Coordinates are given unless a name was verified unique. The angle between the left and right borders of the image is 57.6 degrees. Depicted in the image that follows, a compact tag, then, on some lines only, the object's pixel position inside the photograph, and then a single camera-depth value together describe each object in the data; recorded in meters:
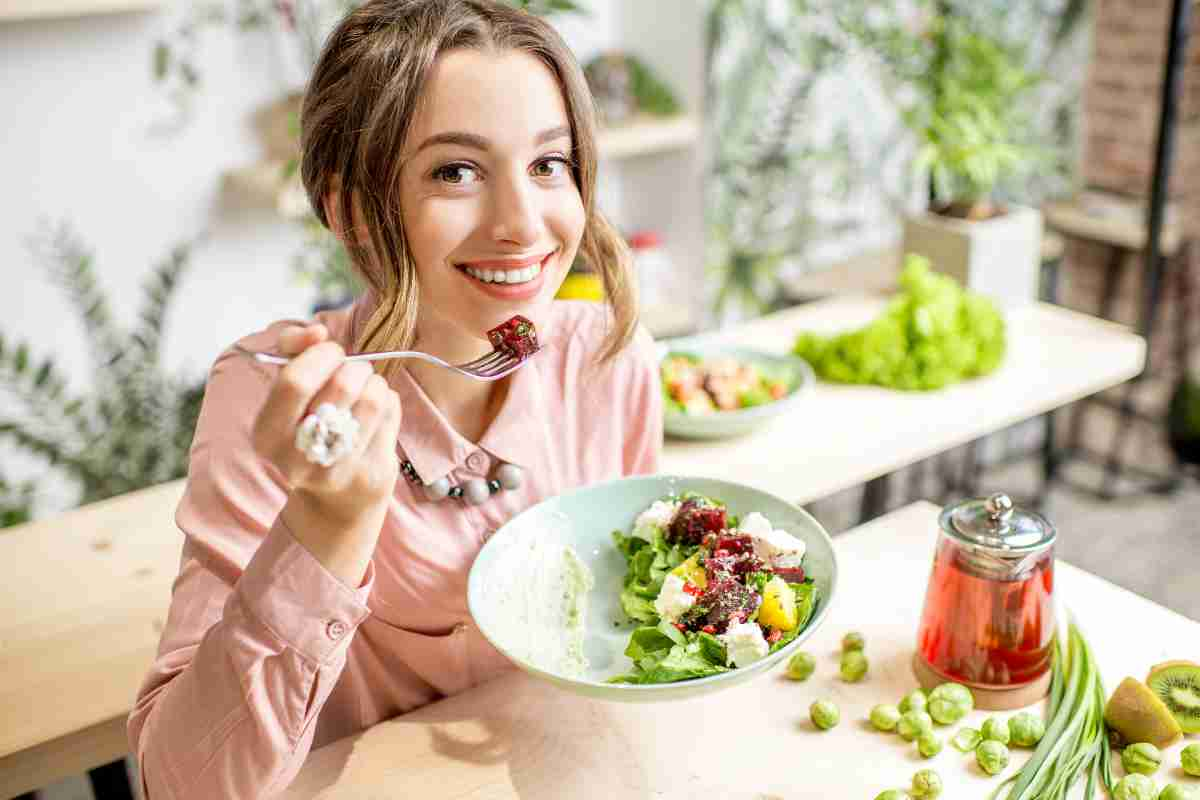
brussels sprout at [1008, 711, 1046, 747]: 1.08
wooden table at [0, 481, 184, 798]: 1.32
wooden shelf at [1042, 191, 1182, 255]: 3.38
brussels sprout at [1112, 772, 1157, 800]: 0.98
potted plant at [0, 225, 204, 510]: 2.75
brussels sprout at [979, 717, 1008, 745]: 1.08
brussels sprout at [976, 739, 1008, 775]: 1.04
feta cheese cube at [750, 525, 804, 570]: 1.14
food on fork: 1.13
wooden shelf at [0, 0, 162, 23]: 2.42
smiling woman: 0.90
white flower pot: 2.44
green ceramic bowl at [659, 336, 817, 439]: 1.86
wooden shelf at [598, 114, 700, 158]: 3.26
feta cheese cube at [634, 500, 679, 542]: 1.24
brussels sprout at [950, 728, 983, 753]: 1.08
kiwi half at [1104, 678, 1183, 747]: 1.07
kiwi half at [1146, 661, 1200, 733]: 1.08
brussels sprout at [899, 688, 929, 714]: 1.11
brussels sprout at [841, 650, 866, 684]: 1.19
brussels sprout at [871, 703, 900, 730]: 1.11
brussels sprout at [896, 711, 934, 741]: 1.08
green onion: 1.01
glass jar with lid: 1.10
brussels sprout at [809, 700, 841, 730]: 1.12
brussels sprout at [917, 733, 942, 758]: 1.07
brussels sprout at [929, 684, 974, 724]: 1.11
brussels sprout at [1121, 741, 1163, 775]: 1.03
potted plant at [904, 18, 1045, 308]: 2.46
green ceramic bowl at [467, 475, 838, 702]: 0.99
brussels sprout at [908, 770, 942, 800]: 1.01
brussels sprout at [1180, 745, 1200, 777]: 1.02
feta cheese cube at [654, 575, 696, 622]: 1.11
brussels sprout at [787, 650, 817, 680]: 1.20
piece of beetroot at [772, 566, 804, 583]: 1.13
